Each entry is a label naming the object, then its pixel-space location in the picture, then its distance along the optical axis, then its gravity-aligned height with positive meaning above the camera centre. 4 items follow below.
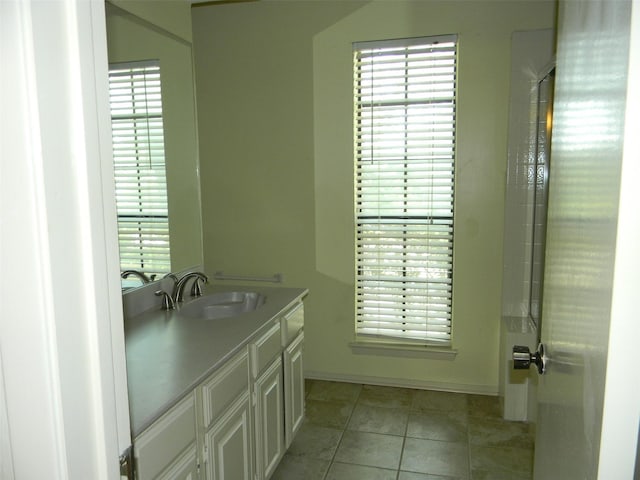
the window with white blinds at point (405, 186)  3.26 +0.00
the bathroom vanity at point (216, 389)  1.43 -0.72
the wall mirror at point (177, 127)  2.35 +0.34
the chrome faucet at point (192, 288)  2.50 -0.52
